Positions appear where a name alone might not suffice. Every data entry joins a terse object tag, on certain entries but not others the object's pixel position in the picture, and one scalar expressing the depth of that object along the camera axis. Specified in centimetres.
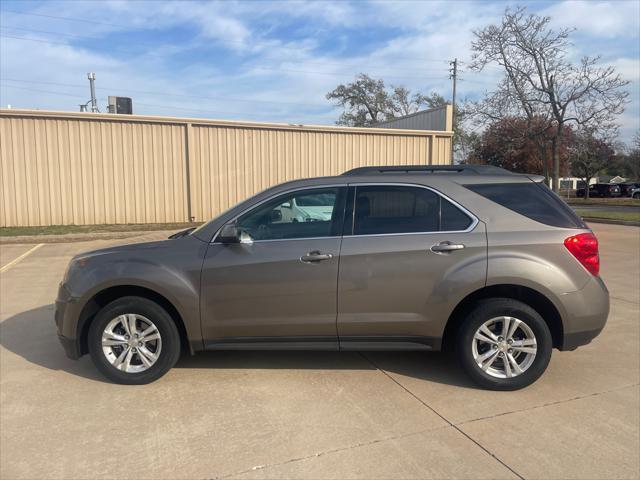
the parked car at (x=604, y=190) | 5028
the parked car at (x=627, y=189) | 5058
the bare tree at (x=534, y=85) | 2142
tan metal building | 1425
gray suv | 386
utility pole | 4712
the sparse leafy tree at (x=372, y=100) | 4847
